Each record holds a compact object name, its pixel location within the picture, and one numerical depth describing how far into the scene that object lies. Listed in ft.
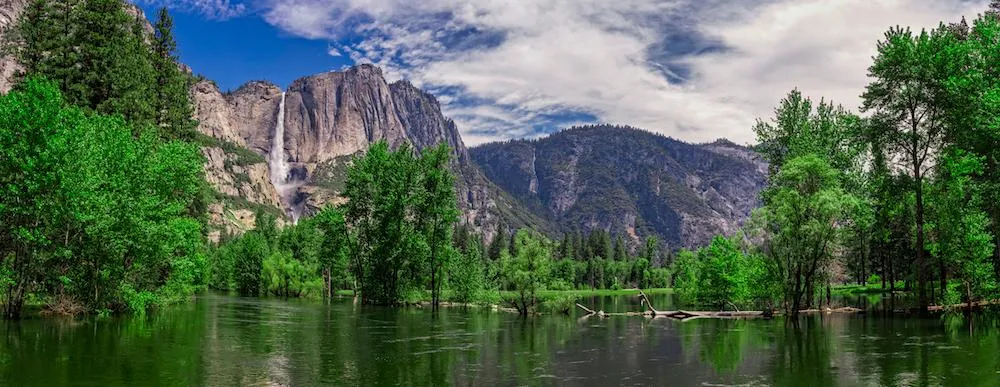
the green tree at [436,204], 238.89
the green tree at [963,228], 139.95
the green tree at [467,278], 253.44
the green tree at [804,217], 146.20
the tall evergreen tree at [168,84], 209.67
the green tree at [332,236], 262.26
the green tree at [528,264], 186.29
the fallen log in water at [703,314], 172.14
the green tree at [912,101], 143.43
